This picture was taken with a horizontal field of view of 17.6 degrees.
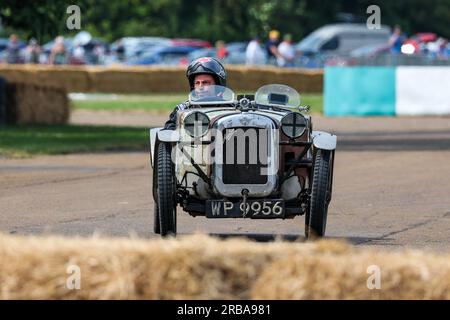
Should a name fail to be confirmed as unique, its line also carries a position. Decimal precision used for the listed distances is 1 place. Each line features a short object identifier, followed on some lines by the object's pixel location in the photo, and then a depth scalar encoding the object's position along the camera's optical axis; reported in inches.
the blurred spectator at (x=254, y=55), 1641.2
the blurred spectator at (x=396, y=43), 1414.5
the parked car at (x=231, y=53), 1742.1
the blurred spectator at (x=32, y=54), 1721.7
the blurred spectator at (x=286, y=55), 1667.1
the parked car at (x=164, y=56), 2009.1
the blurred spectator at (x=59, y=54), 1750.7
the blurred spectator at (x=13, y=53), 1744.6
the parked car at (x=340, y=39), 2420.0
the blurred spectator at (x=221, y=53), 1731.3
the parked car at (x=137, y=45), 2304.4
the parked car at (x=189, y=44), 2419.7
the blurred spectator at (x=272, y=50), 1679.9
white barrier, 1192.2
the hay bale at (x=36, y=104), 987.9
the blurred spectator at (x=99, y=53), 1899.6
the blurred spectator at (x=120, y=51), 2189.3
